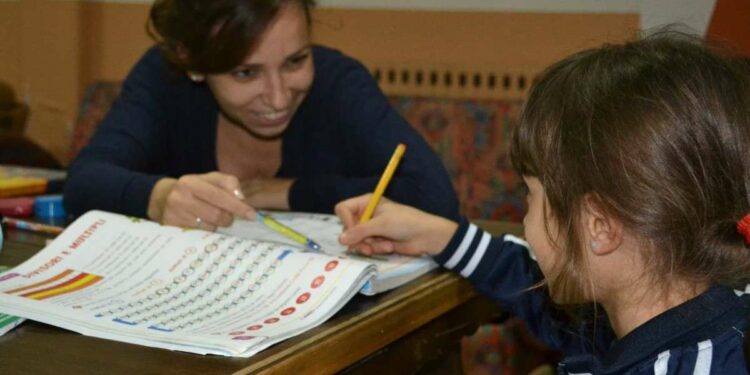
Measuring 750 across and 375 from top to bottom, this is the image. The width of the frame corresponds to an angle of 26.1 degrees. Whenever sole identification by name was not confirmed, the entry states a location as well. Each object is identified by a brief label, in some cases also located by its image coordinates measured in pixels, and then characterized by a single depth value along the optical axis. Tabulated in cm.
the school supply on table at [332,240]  141
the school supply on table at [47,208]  170
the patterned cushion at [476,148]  223
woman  169
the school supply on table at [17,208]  169
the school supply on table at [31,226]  159
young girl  127
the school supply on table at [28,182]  177
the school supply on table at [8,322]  126
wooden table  120
